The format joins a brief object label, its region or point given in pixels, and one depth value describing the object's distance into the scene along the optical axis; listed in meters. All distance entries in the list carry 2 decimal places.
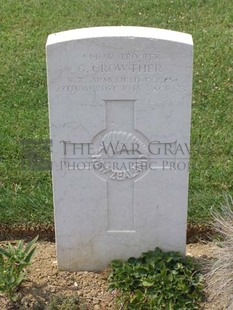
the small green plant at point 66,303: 3.76
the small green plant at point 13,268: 3.77
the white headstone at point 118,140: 3.51
